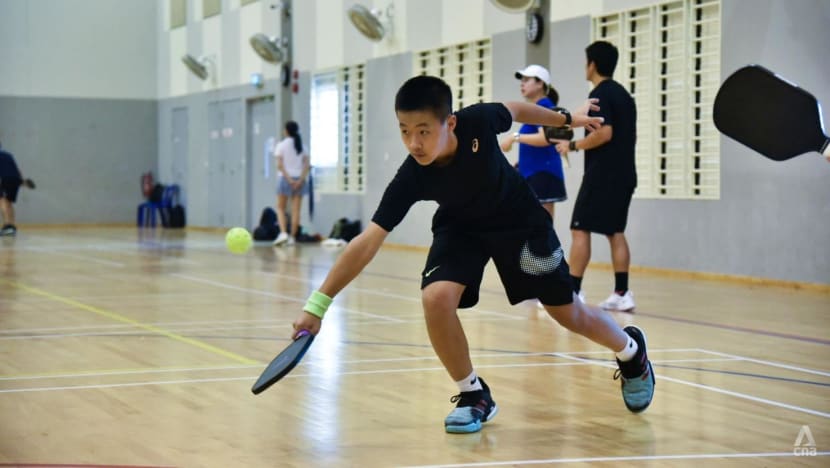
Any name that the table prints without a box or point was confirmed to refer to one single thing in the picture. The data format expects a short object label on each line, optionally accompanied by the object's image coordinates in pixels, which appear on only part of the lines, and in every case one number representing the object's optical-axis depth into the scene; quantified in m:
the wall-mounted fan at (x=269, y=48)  19.33
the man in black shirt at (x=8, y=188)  19.56
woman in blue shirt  8.30
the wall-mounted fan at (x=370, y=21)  16.45
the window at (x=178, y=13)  24.05
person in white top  16.86
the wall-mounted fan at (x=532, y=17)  13.15
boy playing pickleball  3.94
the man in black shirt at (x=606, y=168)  7.88
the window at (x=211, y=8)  22.42
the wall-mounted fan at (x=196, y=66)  22.69
